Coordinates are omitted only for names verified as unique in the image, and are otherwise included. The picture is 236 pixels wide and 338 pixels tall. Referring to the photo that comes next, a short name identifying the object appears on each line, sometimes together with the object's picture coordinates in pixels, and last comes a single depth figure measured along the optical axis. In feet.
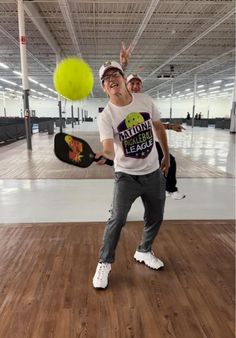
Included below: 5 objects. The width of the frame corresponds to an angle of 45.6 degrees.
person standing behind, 8.71
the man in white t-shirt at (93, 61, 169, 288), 5.90
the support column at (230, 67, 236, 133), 51.74
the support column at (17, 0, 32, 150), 26.45
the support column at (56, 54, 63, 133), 48.05
